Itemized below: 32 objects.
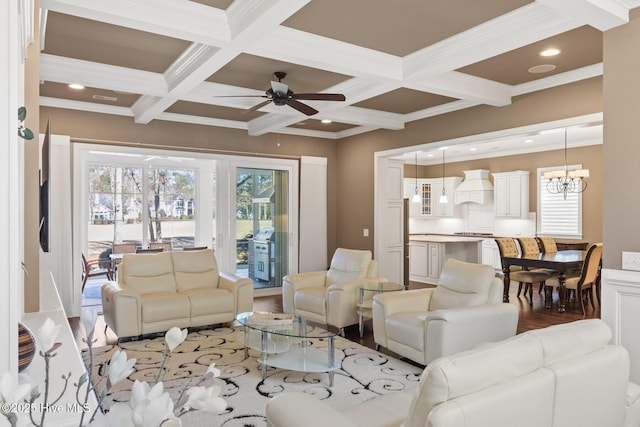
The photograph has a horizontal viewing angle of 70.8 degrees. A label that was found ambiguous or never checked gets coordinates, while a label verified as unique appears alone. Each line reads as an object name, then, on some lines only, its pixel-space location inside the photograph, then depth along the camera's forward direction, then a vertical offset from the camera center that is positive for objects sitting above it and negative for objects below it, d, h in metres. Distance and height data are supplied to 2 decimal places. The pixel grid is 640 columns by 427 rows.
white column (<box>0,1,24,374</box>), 0.91 +0.08
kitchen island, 8.64 -0.84
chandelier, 7.57 +0.56
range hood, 10.27 +0.52
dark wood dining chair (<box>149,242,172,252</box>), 7.89 -0.61
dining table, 6.12 -0.74
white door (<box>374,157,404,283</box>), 7.24 -0.12
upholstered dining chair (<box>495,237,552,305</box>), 6.69 -0.96
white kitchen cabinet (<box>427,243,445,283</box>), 8.60 -0.95
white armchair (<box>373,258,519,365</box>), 3.63 -0.93
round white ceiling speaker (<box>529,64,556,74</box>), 4.39 +1.41
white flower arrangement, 0.58 -0.26
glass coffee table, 3.55 -1.15
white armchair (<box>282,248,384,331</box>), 4.96 -0.94
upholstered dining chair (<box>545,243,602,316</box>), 6.03 -0.91
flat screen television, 2.23 +0.06
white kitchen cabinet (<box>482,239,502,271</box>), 9.56 -0.92
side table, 4.91 -0.93
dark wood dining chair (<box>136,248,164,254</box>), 7.22 -0.64
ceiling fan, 4.25 +1.09
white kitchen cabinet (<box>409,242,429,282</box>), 8.88 -1.01
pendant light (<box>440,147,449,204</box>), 9.93 +0.26
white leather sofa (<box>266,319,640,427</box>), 1.53 -0.67
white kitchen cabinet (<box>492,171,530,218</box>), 9.65 +0.37
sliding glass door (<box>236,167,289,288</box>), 7.32 -0.22
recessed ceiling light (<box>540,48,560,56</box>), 3.98 +1.42
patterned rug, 3.19 -1.37
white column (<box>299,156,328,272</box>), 7.64 -0.05
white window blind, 8.86 -0.05
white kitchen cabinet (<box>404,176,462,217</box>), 11.14 +0.37
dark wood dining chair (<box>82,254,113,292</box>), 6.64 -0.94
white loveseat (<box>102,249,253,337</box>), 4.66 -0.94
